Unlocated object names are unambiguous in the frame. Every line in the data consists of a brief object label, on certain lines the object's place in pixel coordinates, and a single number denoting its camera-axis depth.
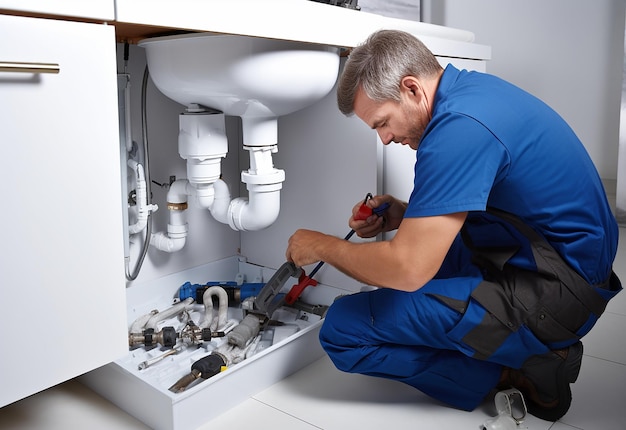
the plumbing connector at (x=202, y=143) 1.41
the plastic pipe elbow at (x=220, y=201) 1.58
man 1.00
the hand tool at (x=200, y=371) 1.25
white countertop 0.95
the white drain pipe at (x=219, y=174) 1.42
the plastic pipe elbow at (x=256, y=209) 1.49
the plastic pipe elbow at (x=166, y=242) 1.65
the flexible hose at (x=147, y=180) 1.55
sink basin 1.20
